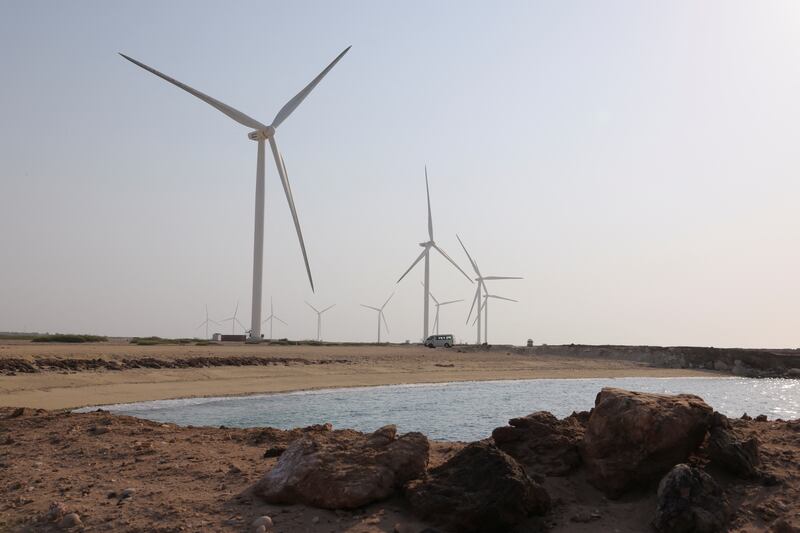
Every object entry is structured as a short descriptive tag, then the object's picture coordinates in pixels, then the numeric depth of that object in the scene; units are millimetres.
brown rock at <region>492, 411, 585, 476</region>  9500
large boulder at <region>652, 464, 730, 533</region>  7578
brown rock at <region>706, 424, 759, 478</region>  8688
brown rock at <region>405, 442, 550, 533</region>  7816
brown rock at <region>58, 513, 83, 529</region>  8180
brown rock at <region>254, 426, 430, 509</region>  8523
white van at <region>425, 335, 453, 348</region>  91125
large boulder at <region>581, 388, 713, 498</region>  8719
